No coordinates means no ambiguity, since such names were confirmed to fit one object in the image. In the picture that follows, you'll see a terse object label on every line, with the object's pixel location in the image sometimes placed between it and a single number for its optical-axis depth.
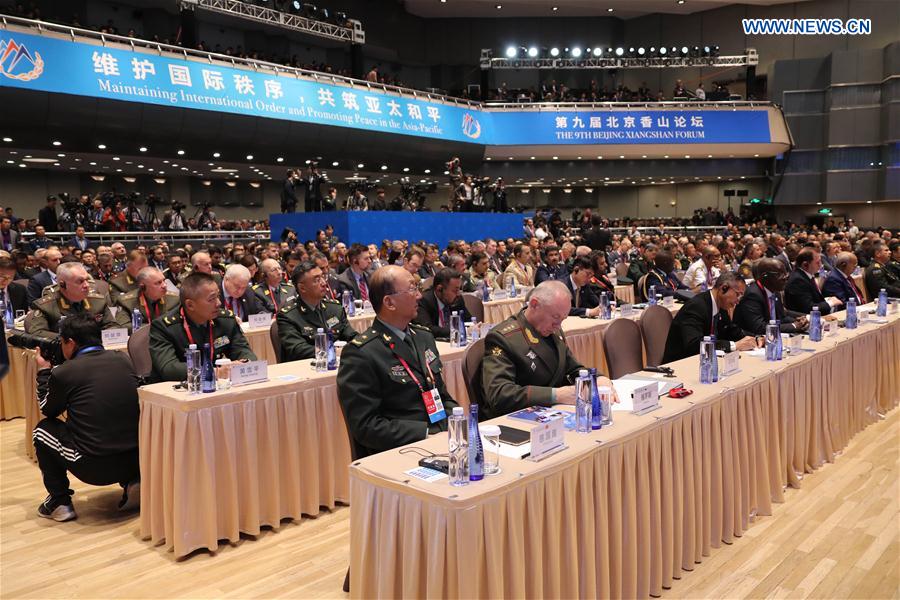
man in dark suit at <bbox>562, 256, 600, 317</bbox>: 6.45
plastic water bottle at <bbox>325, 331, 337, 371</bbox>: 3.89
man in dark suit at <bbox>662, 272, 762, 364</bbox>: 4.28
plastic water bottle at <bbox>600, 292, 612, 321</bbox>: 6.19
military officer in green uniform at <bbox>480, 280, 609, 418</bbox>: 3.00
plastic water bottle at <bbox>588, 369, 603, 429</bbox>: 2.62
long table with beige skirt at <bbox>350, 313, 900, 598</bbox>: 2.01
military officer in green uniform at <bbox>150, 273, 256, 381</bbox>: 3.68
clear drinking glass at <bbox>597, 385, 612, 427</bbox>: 2.67
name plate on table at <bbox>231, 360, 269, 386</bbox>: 3.46
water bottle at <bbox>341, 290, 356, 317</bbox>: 6.50
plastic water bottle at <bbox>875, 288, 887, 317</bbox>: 5.59
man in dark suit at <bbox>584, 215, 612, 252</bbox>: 12.40
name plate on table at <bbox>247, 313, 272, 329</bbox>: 5.88
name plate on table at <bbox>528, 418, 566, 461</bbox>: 2.26
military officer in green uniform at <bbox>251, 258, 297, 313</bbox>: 6.39
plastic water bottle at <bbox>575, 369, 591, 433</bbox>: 2.61
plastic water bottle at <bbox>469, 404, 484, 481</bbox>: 2.10
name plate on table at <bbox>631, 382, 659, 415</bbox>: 2.80
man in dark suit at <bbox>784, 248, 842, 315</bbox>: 5.95
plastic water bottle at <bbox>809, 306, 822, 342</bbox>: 4.51
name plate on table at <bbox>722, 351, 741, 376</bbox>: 3.57
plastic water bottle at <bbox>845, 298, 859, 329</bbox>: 5.07
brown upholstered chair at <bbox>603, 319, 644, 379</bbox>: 4.12
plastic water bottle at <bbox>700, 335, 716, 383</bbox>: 3.38
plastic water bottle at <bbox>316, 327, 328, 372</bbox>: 3.89
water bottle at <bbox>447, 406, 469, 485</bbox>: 2.08
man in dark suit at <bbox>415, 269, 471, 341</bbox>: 5.21
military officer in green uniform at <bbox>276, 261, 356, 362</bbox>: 4.49
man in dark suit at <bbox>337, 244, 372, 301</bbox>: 7.44
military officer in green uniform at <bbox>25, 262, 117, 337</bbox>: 4.80
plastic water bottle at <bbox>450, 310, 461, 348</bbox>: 4.79
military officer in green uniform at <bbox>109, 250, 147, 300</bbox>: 6.10
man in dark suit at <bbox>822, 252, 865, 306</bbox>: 6.39
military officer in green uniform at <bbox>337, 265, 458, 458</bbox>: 2.61
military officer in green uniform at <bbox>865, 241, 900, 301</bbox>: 7.17
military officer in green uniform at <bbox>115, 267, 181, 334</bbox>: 4.94
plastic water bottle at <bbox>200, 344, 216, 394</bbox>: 3.32
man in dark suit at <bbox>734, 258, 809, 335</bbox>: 4.68
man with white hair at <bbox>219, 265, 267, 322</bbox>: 5.90
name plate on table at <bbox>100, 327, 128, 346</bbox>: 4.95
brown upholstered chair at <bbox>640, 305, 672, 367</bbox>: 4.72
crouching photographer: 3.49
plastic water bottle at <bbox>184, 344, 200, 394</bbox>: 3.31
